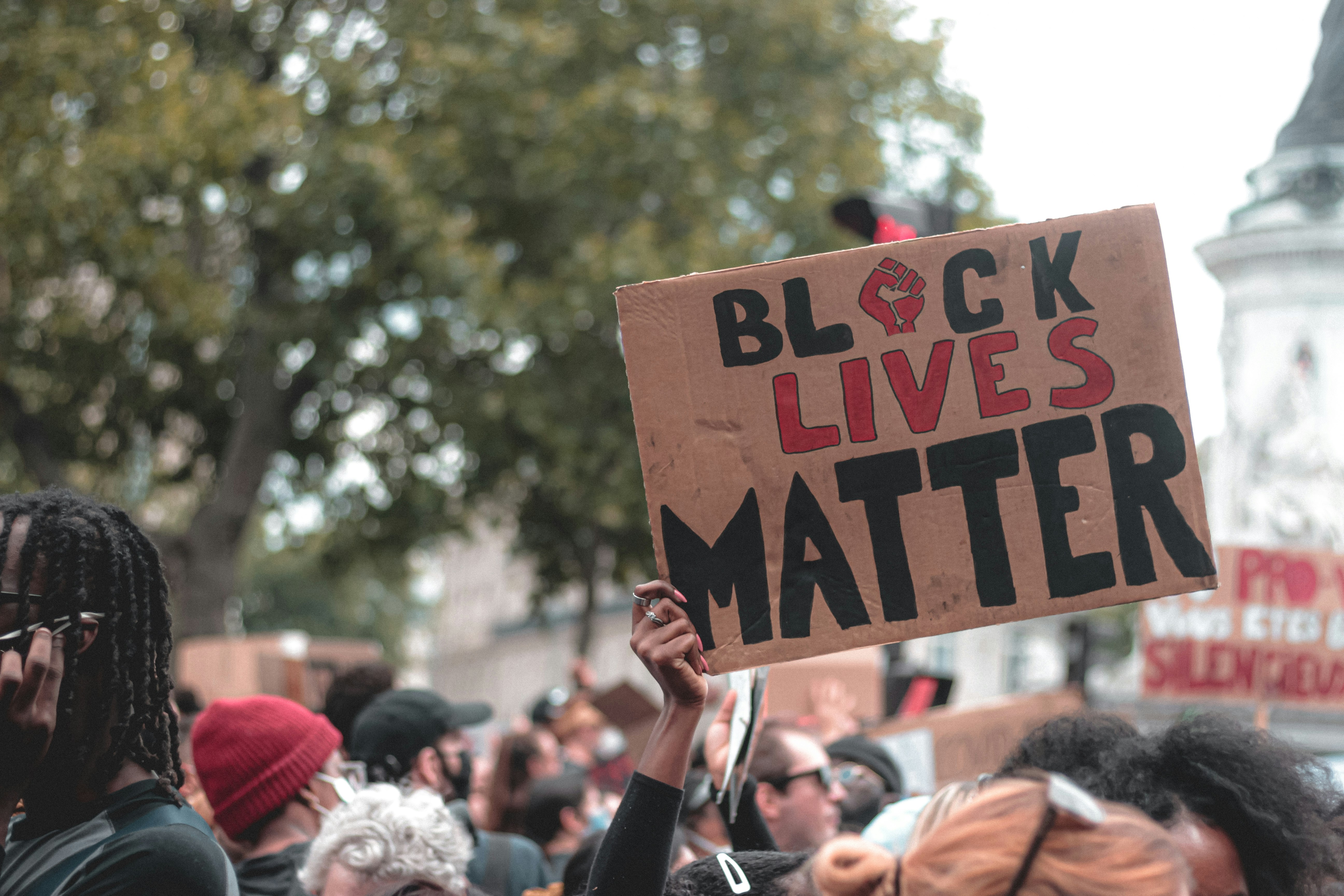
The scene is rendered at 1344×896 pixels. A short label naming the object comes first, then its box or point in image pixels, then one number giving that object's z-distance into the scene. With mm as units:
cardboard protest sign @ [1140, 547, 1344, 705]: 5809
